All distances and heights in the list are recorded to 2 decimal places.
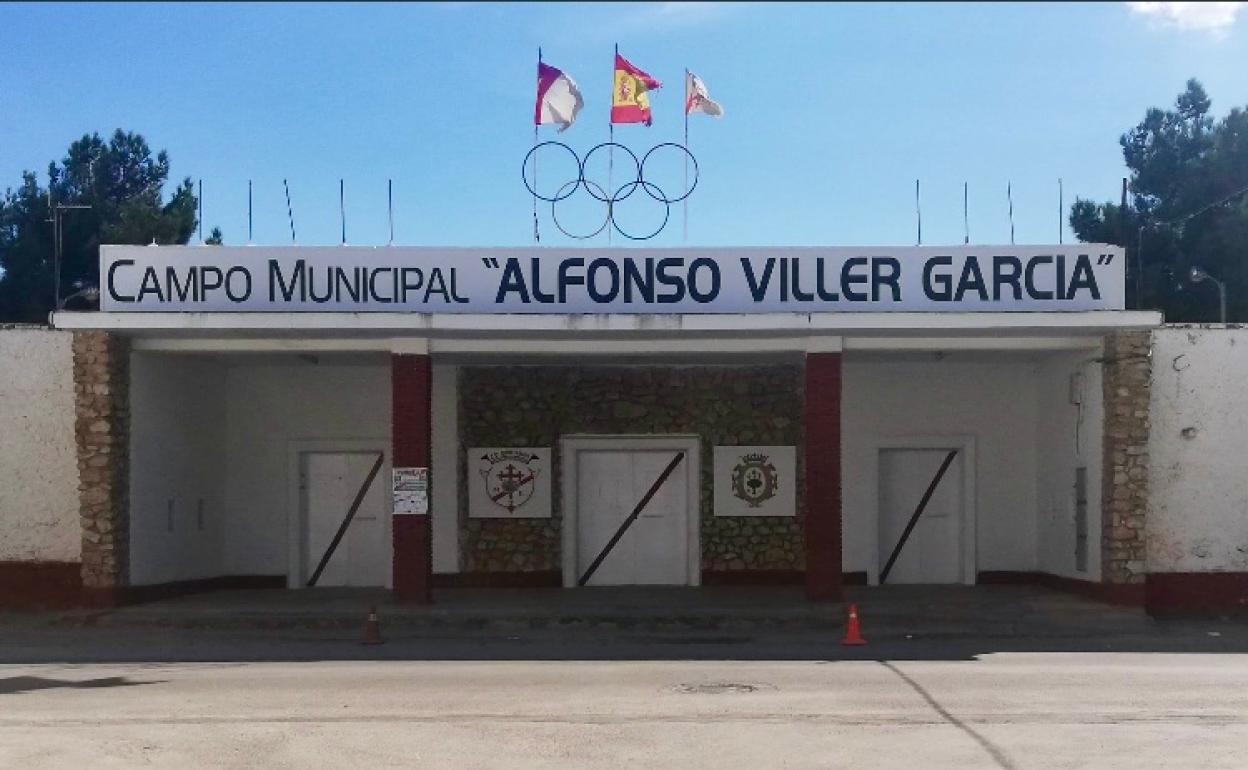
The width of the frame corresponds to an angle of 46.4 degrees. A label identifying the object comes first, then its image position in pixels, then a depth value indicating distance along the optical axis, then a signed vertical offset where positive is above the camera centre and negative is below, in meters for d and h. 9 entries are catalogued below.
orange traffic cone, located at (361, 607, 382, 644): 16.31 -2.72
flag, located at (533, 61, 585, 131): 19.83 +3.91
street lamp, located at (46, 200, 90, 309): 21.28 +2.67
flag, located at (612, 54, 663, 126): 19.83 +3.98
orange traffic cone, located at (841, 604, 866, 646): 15.88 -2.67
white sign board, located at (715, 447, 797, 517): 21.53 -1.36
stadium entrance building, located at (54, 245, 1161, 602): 18.09 -0.40
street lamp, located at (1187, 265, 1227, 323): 32.25 +2.48
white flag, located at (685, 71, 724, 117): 19.78 +3.92
